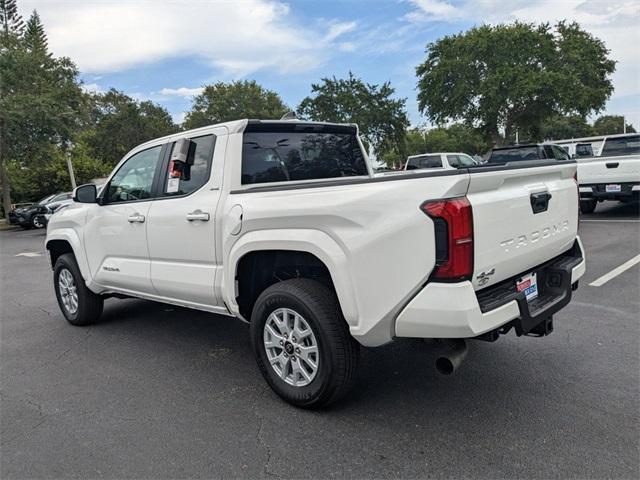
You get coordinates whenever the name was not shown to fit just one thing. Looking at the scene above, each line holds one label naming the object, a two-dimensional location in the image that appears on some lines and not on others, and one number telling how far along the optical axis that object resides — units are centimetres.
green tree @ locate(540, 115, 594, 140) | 6456
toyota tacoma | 258
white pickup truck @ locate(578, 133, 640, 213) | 1042
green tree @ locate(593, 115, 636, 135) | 8588
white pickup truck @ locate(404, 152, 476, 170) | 1786
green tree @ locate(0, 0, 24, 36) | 3331
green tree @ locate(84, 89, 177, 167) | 4031
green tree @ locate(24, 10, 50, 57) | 2670
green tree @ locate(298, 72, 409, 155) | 3478
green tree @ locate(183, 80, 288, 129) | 4012
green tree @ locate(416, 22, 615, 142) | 2792
